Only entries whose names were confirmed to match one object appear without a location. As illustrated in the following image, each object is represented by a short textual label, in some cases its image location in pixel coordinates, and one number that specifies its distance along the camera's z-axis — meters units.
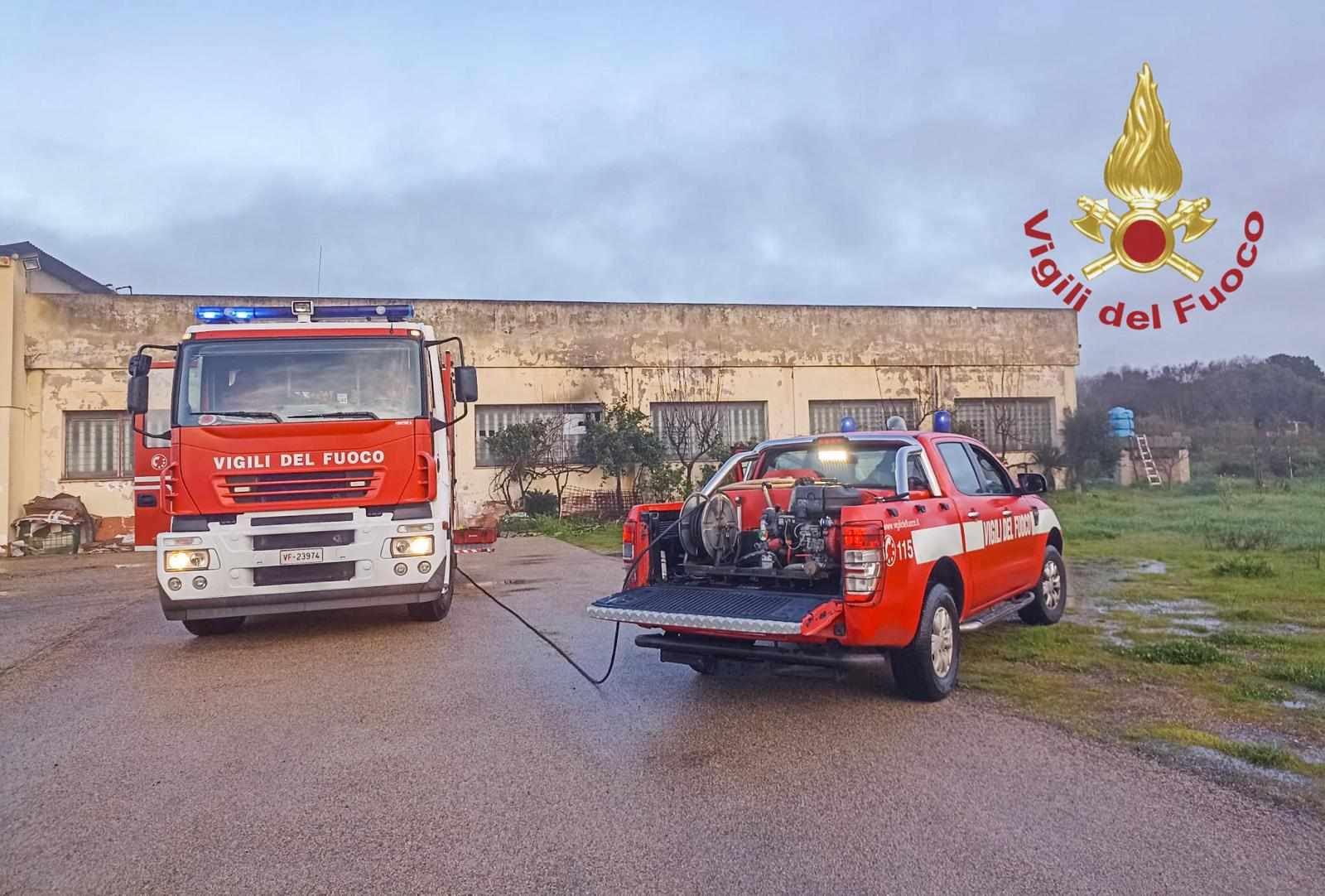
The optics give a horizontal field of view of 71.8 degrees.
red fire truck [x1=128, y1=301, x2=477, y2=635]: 7.72
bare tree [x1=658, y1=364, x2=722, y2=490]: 22.17
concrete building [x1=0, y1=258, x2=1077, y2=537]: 19.36
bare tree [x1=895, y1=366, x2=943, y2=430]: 23.56
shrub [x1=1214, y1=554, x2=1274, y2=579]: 10.16
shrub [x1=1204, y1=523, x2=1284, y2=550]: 12.44
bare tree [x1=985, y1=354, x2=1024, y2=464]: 24.19
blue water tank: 25.11
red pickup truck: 5.11
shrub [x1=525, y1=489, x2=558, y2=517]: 21.42
